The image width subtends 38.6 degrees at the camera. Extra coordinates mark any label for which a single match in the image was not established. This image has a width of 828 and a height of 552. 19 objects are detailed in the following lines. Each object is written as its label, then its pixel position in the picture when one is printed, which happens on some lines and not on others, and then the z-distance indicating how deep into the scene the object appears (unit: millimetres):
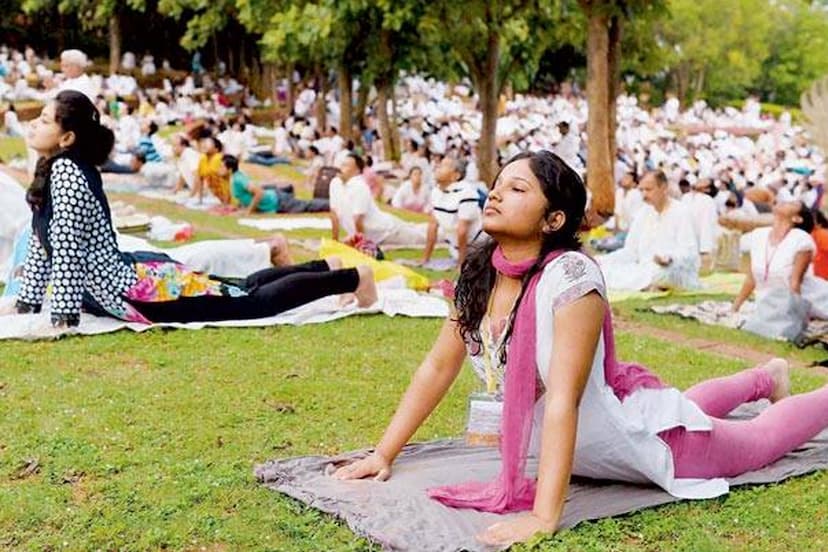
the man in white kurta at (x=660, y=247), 9836
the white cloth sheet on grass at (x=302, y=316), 6570
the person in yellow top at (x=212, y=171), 15602
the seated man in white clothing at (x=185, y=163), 16375
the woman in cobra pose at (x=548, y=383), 3480
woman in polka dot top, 6344
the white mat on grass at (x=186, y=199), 15727
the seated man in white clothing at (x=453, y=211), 10758
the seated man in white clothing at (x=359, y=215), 11453
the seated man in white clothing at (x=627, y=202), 14175
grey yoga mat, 3547
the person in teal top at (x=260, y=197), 15023
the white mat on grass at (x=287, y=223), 13805
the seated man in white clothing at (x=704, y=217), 11078
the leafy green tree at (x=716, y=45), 59656
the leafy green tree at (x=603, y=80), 15438
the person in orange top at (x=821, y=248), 8773
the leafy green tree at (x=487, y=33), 16594
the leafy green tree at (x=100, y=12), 34331
